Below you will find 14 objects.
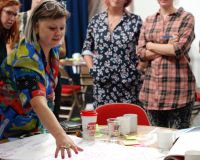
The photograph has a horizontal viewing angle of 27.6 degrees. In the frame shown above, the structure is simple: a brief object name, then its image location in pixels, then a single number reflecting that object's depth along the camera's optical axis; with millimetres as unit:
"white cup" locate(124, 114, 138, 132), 2215
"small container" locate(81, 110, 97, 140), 2029
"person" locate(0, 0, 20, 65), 2799
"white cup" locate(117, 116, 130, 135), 2192
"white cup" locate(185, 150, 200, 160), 1200
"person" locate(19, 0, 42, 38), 3188
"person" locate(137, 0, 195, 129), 3148
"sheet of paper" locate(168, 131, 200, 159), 1462
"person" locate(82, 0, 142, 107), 3275
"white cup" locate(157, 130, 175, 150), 1869
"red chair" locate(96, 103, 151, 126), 2607
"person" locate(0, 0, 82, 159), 1688
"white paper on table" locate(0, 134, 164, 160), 1727
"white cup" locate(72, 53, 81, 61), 5446
